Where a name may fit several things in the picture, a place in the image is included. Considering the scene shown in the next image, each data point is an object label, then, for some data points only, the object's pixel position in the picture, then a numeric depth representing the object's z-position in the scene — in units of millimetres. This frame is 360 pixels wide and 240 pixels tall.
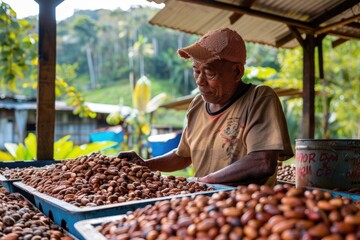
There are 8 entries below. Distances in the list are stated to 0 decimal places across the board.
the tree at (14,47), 4779
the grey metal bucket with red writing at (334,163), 2229
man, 2199
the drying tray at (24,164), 3209
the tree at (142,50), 30759
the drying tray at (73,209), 1504
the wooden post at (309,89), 4711
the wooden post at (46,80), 3324
